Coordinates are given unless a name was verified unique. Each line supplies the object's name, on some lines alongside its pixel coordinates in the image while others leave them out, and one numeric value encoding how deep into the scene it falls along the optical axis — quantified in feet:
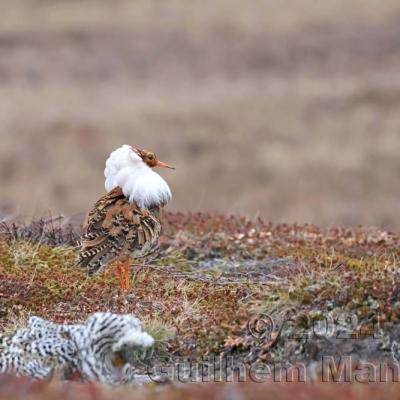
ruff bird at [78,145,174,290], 57.31
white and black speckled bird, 42.55
